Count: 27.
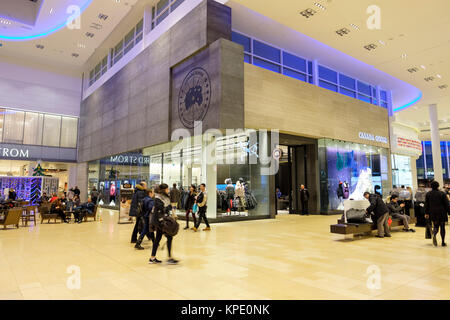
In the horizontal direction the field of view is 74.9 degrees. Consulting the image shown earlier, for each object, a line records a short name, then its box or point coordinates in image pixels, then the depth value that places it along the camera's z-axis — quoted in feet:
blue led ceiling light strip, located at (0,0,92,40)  58.26
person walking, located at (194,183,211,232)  30.27
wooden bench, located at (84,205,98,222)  40.53
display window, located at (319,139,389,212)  51.34
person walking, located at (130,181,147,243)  24.00
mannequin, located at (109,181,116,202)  66.64
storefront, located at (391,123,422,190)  65.28
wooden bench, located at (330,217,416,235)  23.07
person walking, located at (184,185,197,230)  31.83
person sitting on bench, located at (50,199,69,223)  39.73
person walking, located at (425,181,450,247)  20.97
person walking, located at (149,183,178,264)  16.26
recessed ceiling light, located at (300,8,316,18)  33.55
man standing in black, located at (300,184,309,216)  49.62
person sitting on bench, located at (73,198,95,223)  39.48
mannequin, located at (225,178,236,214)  40.29
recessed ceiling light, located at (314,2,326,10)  32.23
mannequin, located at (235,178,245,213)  40.73
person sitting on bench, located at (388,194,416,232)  29.66
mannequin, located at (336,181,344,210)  51.62
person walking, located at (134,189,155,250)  21.05
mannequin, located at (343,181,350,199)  52.43
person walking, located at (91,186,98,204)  46.11
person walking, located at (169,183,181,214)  42.76
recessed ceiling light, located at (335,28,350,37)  37.54
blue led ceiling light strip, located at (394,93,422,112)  65.47
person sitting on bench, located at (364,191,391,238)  25.76
